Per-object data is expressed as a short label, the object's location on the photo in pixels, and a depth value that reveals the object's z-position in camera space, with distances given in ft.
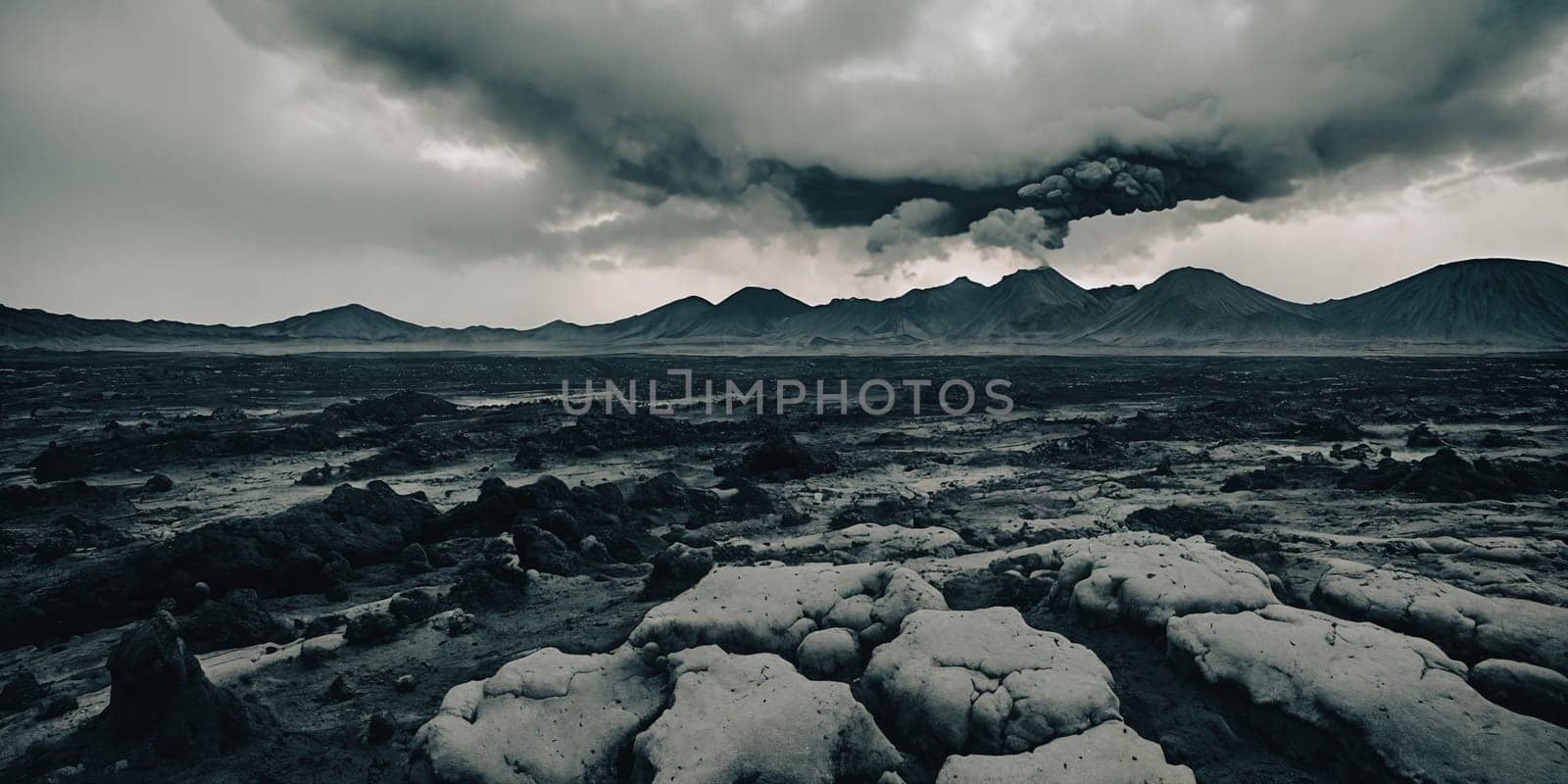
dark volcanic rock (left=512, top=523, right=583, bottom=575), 33.42
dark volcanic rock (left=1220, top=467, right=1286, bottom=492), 48.30
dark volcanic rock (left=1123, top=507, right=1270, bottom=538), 38.73
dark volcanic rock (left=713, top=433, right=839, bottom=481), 57.57
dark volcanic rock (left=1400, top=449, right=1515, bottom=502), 41.55
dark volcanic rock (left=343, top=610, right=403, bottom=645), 25.80
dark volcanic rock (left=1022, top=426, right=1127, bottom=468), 60.90
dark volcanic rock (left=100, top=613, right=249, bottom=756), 18.39
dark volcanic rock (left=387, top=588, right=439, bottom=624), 27.40
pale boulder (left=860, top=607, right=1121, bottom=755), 17.89
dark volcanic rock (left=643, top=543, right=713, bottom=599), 30.63
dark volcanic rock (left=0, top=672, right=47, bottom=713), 21.17
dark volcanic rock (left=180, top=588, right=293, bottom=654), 25.52
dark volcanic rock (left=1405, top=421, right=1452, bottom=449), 63.49
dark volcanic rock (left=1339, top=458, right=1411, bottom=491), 45.03
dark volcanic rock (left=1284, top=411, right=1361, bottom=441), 68.90
